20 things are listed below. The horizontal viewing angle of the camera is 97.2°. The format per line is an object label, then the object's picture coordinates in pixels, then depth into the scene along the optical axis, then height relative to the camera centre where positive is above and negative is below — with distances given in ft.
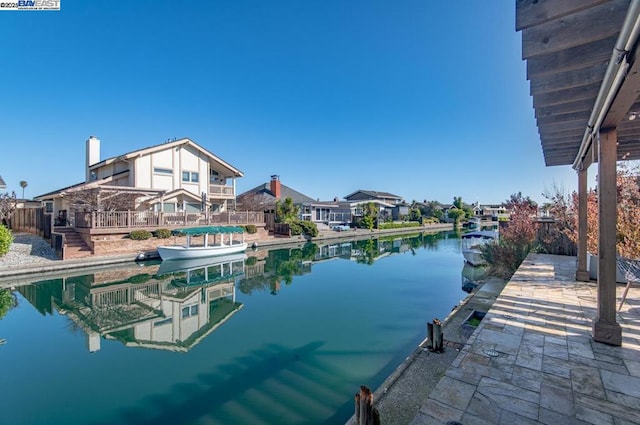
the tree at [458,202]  160.01 +7.05
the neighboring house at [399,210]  144.30 +2.36
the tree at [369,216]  102.01 -0.46
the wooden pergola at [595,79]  6.72 +4.24
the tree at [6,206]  52.22 +2.06
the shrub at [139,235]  48.14 -3.26
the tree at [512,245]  30.89 -3.67
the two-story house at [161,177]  58.34 +8.78
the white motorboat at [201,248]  45.49 -5.64
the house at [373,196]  153.89 +10.62
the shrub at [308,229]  75.66 -3.74
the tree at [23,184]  102.92 +11.95
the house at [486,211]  182.45 +2.09
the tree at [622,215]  19.52 -0.15
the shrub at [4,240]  36.28 -3.06
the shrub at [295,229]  73.41 -3.61
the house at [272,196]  82.63 +6.88
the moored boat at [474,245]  40.91 -5.01
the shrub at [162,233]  51.37 -3.20
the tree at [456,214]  144.85 +0.14
